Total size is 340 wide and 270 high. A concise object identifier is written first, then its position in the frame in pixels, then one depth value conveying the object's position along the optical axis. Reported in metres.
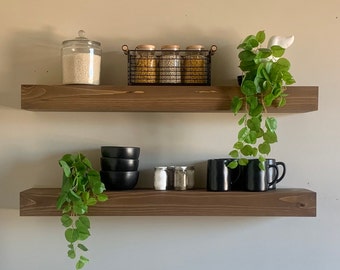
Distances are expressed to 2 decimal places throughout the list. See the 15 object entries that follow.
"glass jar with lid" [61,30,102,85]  1.32
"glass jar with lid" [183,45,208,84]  1.35
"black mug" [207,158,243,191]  1.35
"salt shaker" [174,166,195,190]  1.39
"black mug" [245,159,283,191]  1.34
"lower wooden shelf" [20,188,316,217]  1.31
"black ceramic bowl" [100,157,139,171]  1.34
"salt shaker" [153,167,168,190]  1.38
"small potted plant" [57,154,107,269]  1.26
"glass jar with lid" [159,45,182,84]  1.35
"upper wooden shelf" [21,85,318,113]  1.30
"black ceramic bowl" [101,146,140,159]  1.34
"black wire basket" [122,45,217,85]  1.35
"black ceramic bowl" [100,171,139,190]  1.34
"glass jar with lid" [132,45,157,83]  1.35
